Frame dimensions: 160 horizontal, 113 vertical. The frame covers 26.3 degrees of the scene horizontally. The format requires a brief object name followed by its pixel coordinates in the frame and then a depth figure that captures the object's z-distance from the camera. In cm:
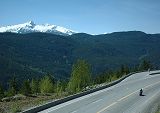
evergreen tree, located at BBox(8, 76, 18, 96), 12558
